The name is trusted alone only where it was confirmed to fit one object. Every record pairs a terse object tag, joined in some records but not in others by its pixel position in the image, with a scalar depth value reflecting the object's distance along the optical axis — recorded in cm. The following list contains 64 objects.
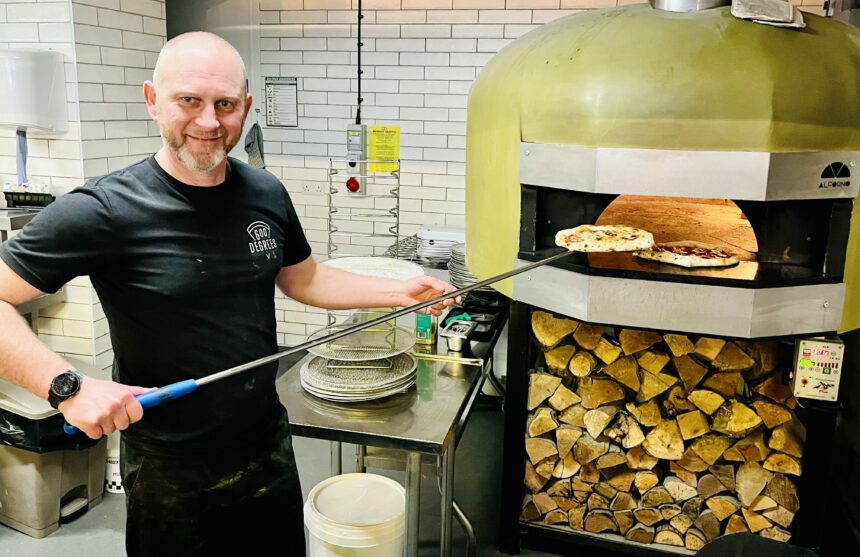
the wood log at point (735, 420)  266
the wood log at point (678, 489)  282
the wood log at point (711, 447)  274
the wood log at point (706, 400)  269
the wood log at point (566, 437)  287
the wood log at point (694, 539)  285
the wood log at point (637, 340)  274
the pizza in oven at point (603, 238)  231
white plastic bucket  239
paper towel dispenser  343
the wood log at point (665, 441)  275
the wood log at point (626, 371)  278
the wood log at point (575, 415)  287
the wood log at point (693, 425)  273
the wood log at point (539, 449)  292
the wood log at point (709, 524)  282
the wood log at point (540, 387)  287
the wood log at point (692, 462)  278
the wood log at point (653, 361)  274
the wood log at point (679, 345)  268
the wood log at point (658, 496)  285
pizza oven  221
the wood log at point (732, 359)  264
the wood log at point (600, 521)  295
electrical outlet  493
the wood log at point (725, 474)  277
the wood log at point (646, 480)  284
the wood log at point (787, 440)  267
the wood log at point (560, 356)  284
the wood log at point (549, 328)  280
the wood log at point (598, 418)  281
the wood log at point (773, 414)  267
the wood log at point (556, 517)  300
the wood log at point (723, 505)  278
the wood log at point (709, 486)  279
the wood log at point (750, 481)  271
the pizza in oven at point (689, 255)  245
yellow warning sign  452
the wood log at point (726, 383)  270
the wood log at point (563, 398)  286
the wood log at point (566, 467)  293
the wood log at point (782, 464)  265
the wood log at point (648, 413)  277
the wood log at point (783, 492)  271
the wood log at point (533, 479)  297
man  160
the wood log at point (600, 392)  282
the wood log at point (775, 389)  267
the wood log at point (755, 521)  275
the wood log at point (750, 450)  270
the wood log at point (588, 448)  286
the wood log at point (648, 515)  289
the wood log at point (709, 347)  264
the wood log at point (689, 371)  271
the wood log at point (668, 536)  288
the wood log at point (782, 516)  271
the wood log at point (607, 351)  277
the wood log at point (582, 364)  280
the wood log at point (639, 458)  284
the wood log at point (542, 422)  289
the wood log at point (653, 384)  273
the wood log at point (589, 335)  280
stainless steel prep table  219
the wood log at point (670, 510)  286
